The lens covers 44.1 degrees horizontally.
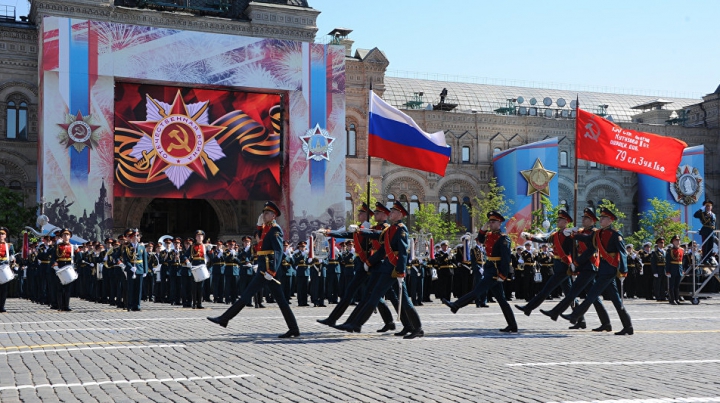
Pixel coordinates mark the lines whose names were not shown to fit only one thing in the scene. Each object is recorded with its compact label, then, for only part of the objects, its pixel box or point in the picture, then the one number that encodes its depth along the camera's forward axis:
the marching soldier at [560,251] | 15.08
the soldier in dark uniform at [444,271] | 24.94
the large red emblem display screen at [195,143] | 37.06
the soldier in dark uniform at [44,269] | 21.09
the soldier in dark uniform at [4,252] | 18.25
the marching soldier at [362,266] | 13.42
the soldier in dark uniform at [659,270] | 25.64
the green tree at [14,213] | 36.19
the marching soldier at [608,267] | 13.97
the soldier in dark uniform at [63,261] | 19.12
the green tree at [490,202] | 49.19
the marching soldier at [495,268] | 14.16
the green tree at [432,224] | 46.75
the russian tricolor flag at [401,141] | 20.02
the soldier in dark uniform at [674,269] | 24.11
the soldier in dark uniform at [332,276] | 23.25
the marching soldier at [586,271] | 14.30
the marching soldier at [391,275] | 12.84
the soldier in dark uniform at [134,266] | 19.78
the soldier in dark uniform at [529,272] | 25.69
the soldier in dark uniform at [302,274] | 22.47
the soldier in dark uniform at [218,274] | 22.98
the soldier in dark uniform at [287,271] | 22.62
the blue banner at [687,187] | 53.97
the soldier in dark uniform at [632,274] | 27.62
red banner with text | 21.58
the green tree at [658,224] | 50.00
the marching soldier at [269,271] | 12.61
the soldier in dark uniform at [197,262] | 20.62
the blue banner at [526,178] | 50.25
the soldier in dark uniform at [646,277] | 27.30
